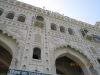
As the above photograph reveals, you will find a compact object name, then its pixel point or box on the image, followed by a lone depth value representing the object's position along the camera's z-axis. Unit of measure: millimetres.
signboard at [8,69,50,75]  3399
